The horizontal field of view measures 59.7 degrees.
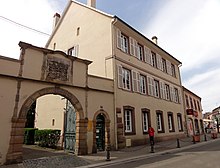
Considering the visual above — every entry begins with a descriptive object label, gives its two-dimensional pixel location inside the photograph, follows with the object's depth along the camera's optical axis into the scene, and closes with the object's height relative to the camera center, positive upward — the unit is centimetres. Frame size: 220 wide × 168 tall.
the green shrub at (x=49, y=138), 1323 -68
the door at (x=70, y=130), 1170 -15
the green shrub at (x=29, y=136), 1572 -63
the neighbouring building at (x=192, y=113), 2395 +167
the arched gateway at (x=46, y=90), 841 +195
